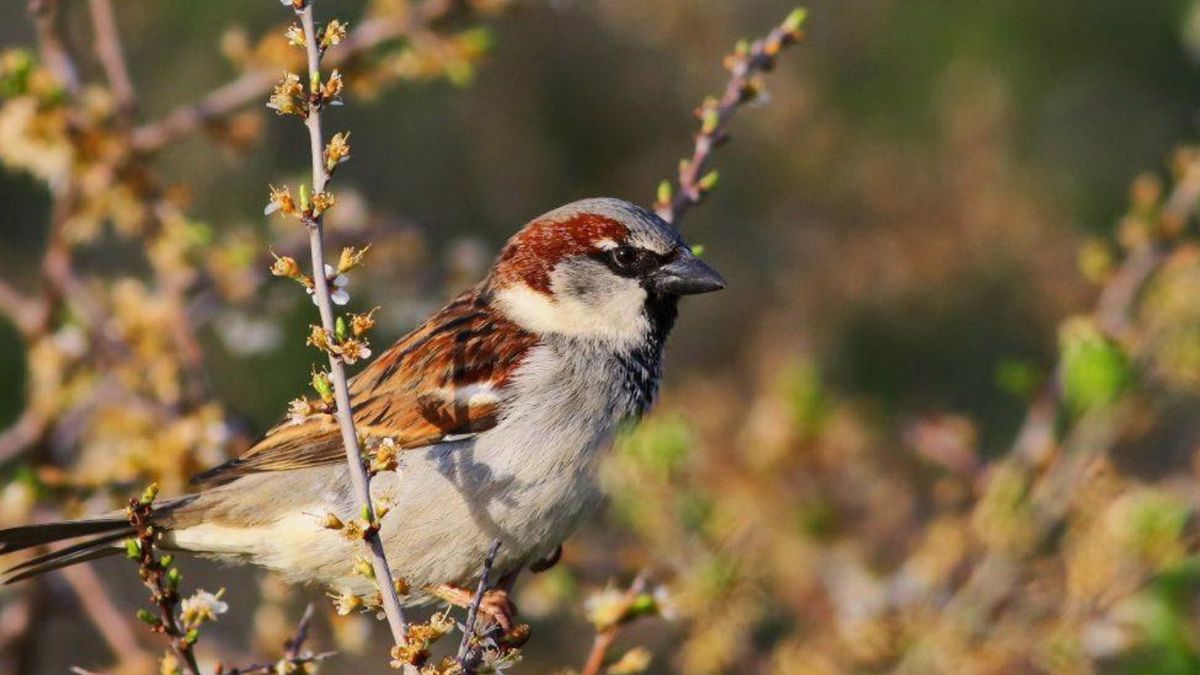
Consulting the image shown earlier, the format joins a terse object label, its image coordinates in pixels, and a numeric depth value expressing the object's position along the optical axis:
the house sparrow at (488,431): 6.22
